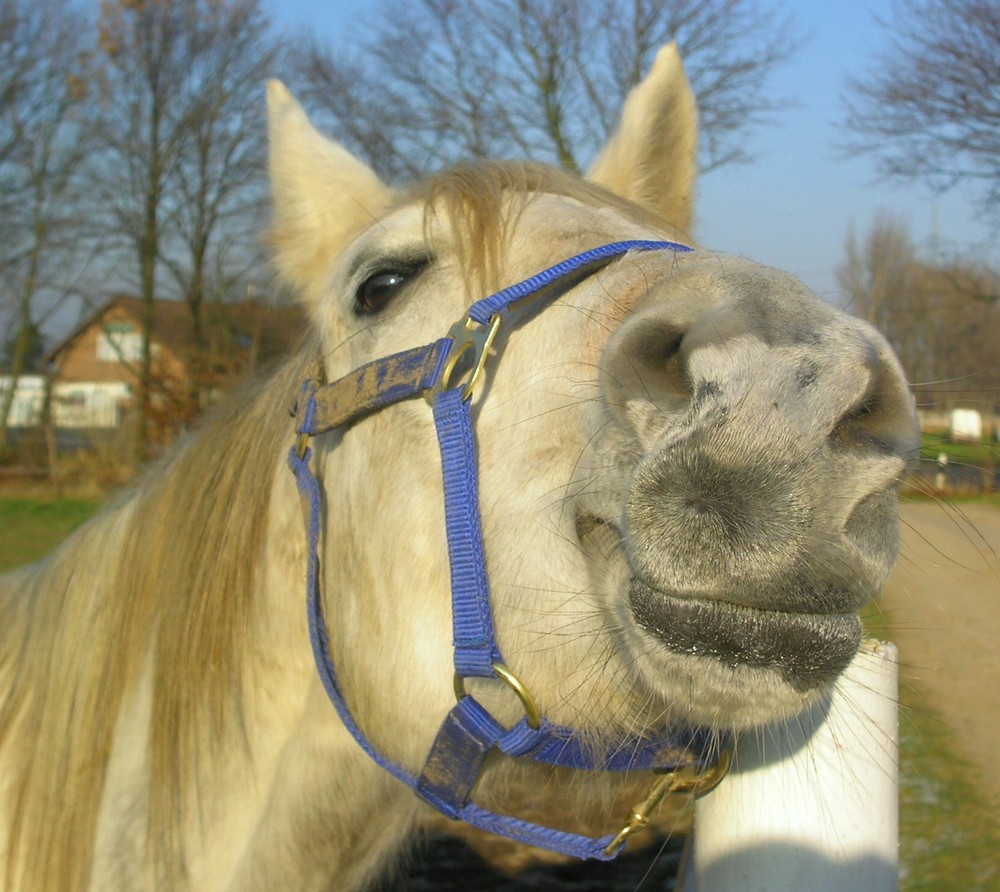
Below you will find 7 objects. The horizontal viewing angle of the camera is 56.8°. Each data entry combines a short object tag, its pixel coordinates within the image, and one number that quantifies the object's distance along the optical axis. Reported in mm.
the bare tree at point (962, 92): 14297
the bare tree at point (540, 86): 14406
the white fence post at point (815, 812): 1838
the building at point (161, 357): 14953
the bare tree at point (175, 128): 20062
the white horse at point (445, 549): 1197
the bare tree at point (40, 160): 21328
